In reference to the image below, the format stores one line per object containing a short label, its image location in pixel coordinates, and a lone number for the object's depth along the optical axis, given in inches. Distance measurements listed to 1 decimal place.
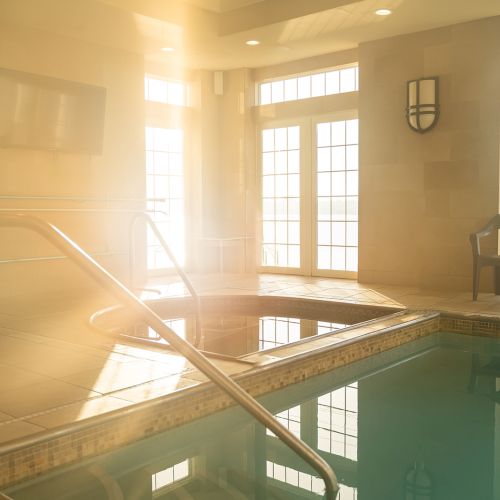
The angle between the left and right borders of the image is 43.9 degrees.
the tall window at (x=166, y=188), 316.2
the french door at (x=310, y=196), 298.0
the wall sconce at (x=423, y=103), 251.9
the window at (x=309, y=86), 293.9
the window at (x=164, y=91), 313.1
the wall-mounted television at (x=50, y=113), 233.9
